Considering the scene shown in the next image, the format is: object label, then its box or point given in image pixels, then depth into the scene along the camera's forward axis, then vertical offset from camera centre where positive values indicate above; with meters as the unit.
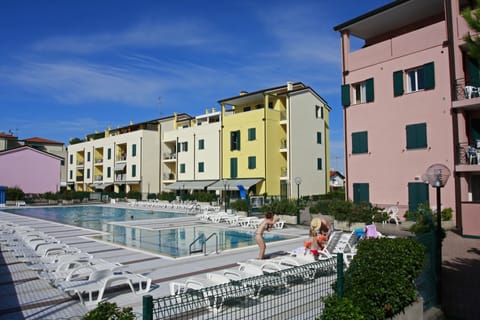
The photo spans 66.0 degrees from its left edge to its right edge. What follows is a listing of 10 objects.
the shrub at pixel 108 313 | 3.44 -1.18
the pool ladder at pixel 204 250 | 12.02 -2.12
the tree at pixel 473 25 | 5.50 +2.38
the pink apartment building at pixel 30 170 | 50.00 +2.57
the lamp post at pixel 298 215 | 20.09 -1.58
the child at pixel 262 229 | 9.99 -1.16
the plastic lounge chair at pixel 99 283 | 6.79 -1.83
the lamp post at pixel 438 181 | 6.89 +0.09
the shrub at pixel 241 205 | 24.62 -1.23
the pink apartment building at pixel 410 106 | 16.88 +4.18
